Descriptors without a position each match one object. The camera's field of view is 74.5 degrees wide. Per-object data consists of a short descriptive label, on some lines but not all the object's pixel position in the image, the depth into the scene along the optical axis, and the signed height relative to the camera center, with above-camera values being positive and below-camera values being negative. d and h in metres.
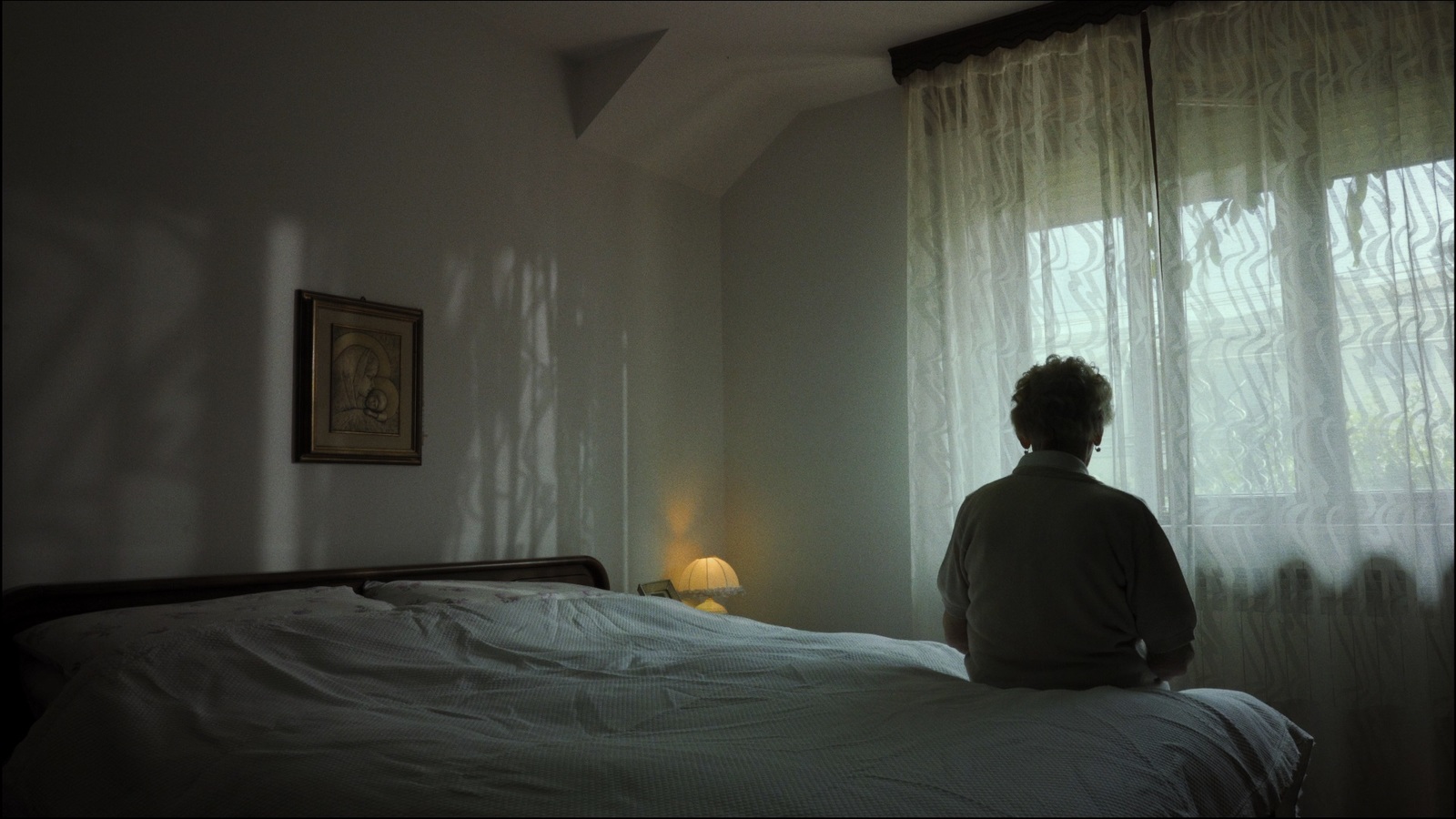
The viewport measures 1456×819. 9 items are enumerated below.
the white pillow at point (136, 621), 2.07 -0.31
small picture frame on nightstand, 4.01 -0.46
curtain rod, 3.67 +1.77
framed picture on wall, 2.91 +0.34
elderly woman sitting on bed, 1.79 -0.18
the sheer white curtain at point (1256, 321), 3.01 +0.53
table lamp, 4.11 -0.44
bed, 1.32 -0.41
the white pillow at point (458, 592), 2.76 -0.32
